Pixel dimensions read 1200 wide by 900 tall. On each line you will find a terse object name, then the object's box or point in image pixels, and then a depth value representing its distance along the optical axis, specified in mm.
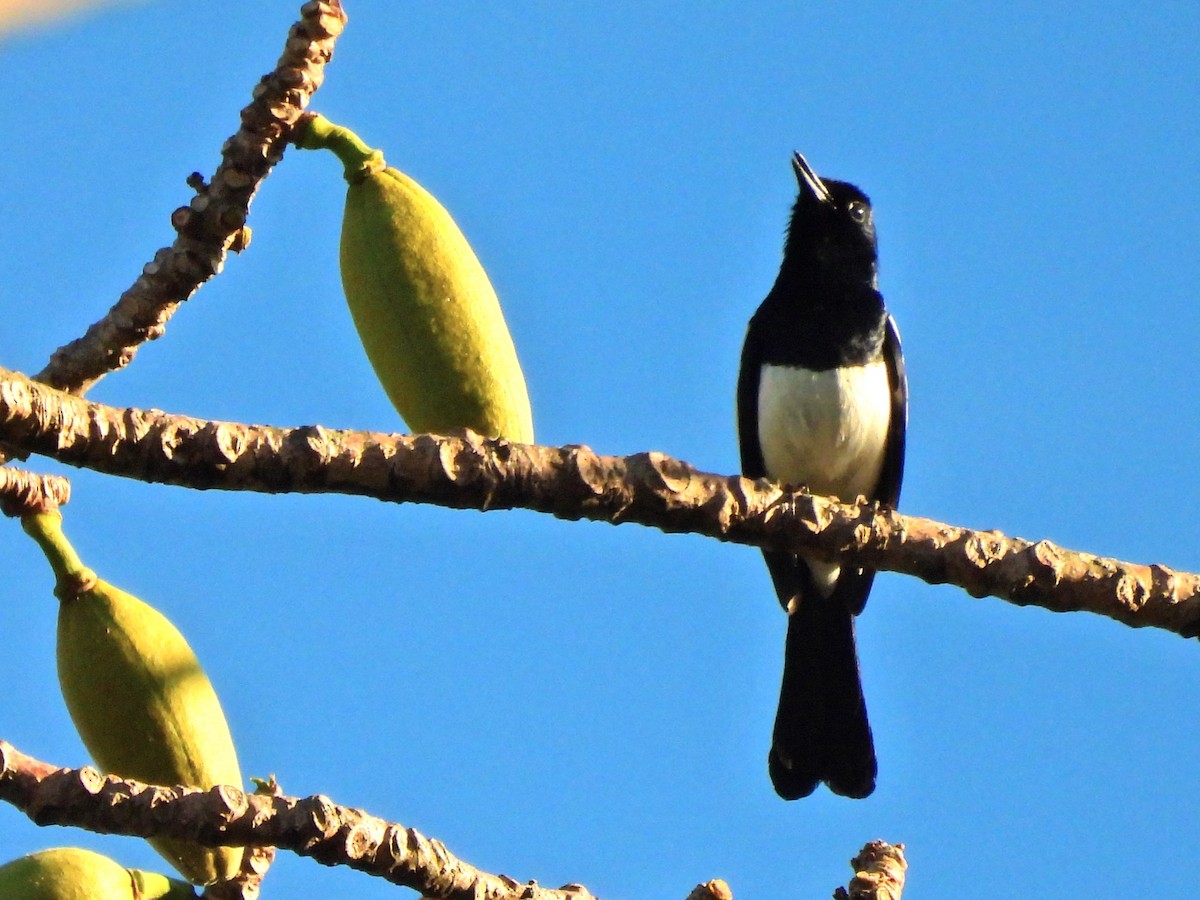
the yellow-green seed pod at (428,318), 4031
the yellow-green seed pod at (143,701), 4219
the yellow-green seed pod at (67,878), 3898
